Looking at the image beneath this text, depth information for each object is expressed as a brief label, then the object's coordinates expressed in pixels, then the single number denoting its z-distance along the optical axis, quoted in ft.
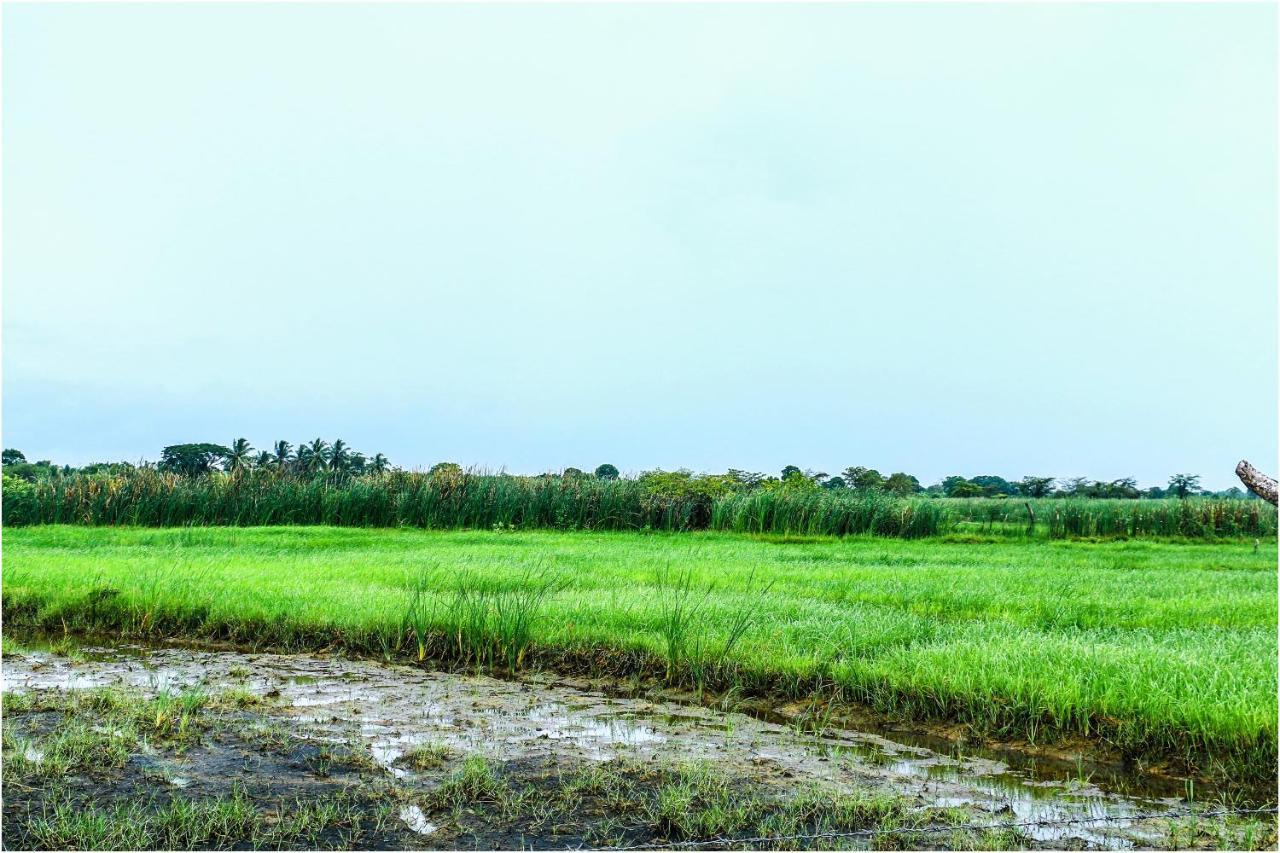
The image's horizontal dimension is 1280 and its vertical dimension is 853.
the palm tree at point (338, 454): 189.47
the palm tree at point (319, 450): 184.42
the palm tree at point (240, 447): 174.29
